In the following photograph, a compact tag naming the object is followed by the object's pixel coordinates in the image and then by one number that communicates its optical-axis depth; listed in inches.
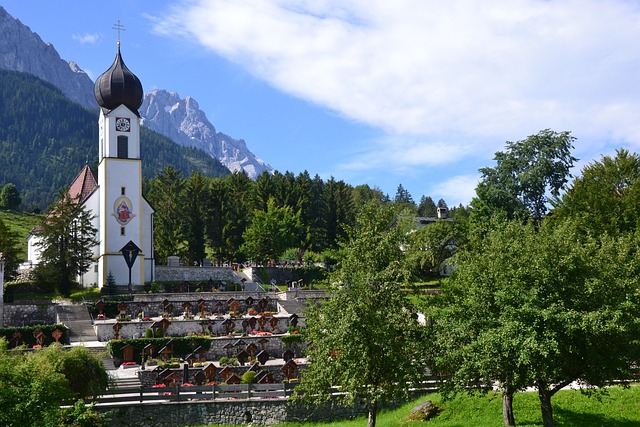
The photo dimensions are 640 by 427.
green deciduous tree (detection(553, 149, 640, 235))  1648.6
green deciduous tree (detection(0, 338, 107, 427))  725.9
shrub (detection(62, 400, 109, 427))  945.0
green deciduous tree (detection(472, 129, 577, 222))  2260.1
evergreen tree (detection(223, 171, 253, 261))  2632.9
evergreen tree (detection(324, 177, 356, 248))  2891.2
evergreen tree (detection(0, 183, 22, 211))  3980.1
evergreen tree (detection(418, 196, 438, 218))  5426.7
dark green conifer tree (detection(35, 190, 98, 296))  1884.8
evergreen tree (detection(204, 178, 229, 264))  2655.0
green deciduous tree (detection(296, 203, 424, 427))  868.0
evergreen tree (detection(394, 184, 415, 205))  5959.6
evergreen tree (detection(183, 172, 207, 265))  2556.6
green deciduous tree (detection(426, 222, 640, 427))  797.9
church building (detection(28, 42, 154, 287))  2127.2
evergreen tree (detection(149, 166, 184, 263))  2524.6
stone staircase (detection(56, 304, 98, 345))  1622.2
